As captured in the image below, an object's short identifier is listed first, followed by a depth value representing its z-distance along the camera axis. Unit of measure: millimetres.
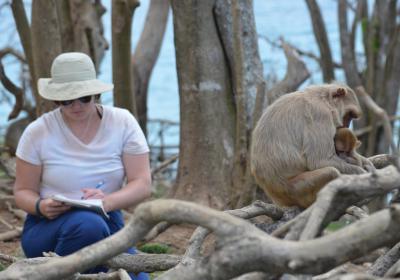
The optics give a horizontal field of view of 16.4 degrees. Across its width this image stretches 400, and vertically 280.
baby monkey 7251
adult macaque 6957
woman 6951
